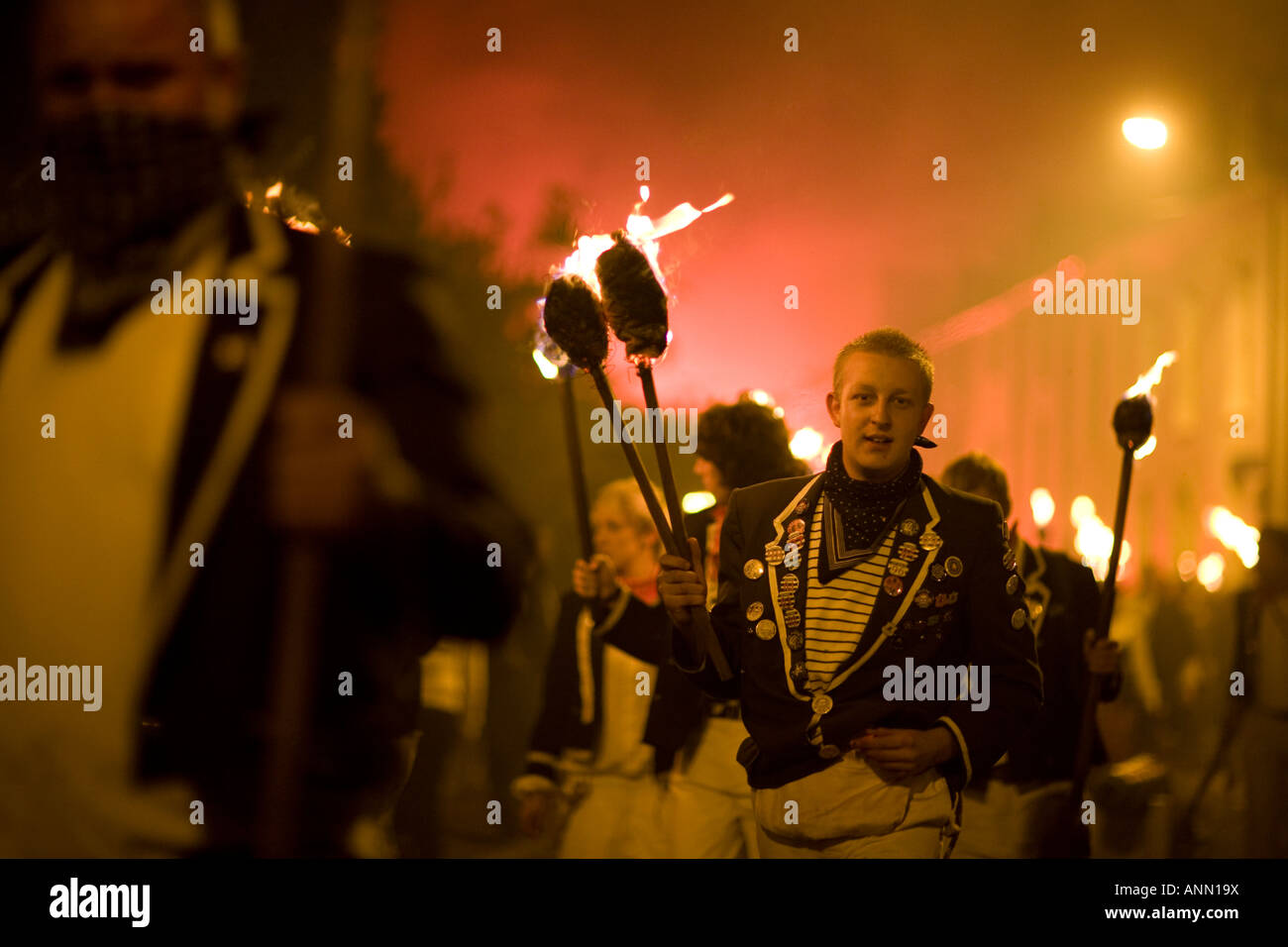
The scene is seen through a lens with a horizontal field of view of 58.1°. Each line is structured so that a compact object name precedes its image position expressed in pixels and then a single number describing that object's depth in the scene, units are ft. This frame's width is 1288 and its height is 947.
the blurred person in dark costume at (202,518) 5.63
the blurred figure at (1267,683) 16.26
